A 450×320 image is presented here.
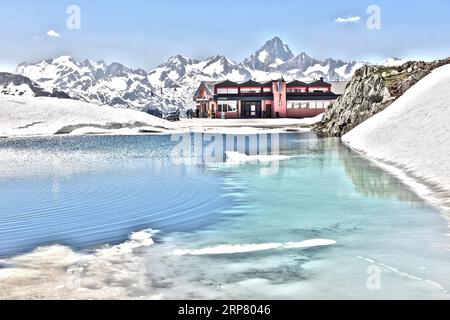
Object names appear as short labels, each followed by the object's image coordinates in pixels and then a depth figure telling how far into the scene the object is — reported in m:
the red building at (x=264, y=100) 116.94
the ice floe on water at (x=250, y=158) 32.50
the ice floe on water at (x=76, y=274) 8.54
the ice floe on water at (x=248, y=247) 11.33
